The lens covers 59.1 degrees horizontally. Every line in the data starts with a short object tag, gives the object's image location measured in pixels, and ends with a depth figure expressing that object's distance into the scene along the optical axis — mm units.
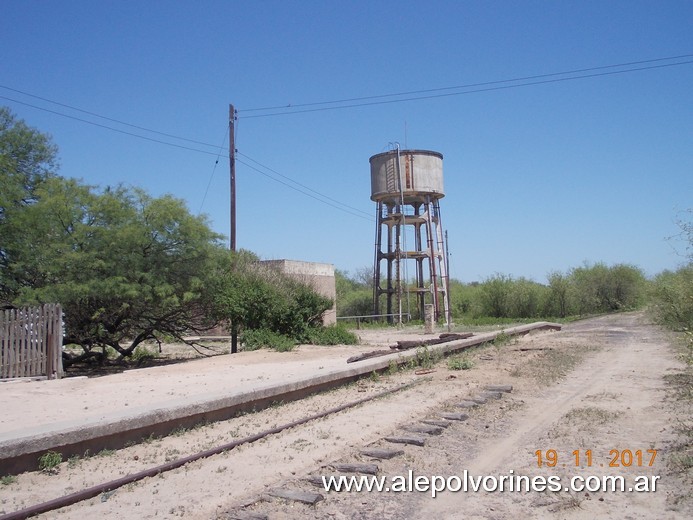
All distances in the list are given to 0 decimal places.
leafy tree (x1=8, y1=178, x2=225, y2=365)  17656
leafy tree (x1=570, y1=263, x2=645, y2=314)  54969
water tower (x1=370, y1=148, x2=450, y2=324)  39781
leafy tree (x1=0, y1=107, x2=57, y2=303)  18750
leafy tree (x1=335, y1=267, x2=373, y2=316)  56631
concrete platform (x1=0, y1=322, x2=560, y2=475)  7582
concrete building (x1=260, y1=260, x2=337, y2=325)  32219
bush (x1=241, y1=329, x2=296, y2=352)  23328
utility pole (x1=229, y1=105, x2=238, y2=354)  23406
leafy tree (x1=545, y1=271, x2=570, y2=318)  55438
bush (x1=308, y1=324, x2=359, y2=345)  25484
